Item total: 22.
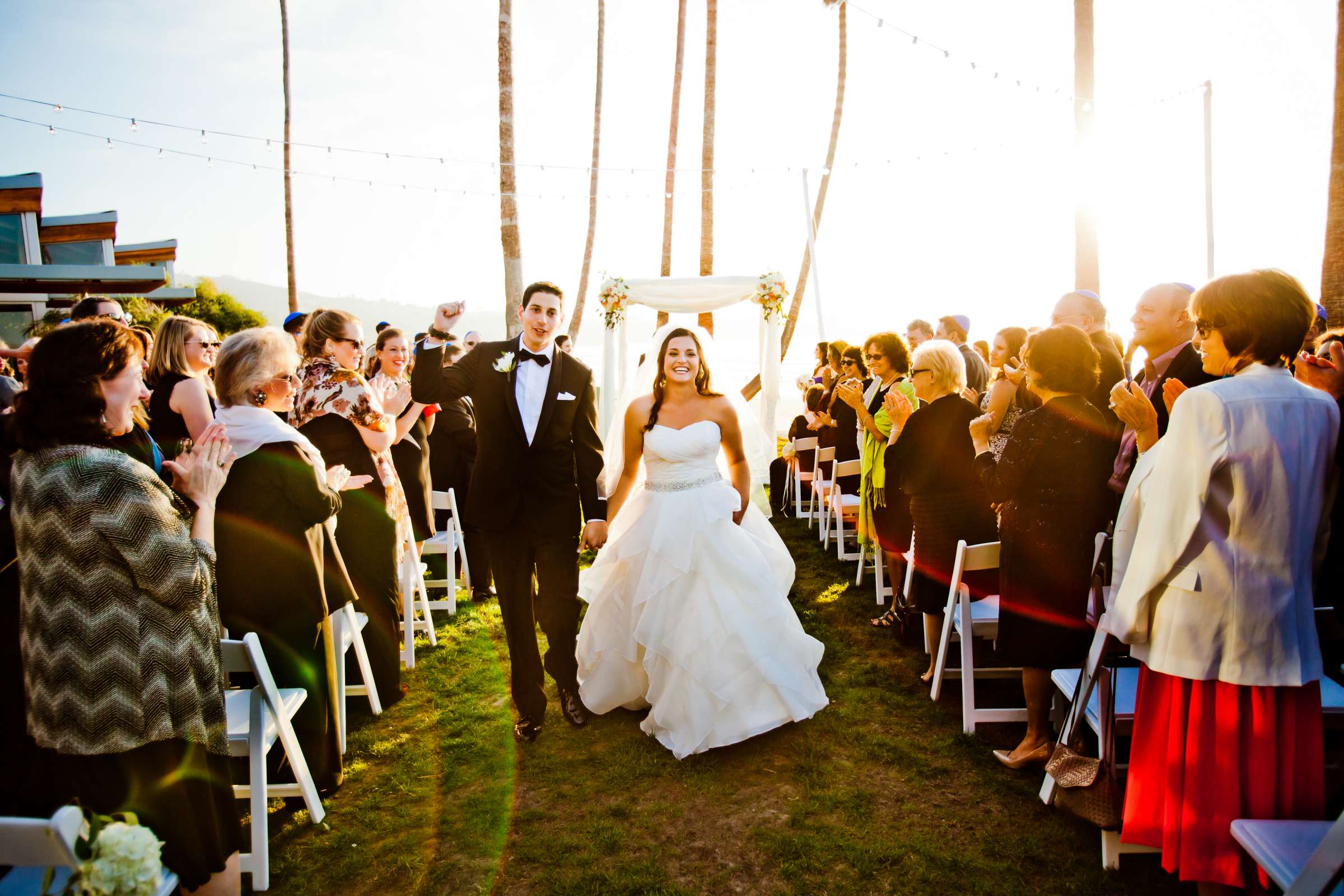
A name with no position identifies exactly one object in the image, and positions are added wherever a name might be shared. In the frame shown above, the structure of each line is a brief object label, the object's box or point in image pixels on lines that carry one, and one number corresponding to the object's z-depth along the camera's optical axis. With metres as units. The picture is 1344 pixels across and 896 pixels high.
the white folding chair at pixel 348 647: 4.08
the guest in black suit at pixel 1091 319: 4.30
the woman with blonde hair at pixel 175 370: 4.19
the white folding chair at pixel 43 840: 1.59
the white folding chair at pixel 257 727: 2.95
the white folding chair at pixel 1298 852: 1.72
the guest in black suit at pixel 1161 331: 3.66
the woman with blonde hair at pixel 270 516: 3.32
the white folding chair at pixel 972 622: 4.06
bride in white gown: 3.98
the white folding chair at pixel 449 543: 6.30
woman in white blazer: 2.27
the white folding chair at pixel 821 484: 8.47
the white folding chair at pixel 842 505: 7.36
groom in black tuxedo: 4.12
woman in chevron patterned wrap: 2.18
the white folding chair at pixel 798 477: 9.54
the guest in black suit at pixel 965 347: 7.05
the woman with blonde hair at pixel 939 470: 4.72
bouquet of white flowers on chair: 1.65
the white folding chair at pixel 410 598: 5.15
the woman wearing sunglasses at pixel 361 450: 4.38
